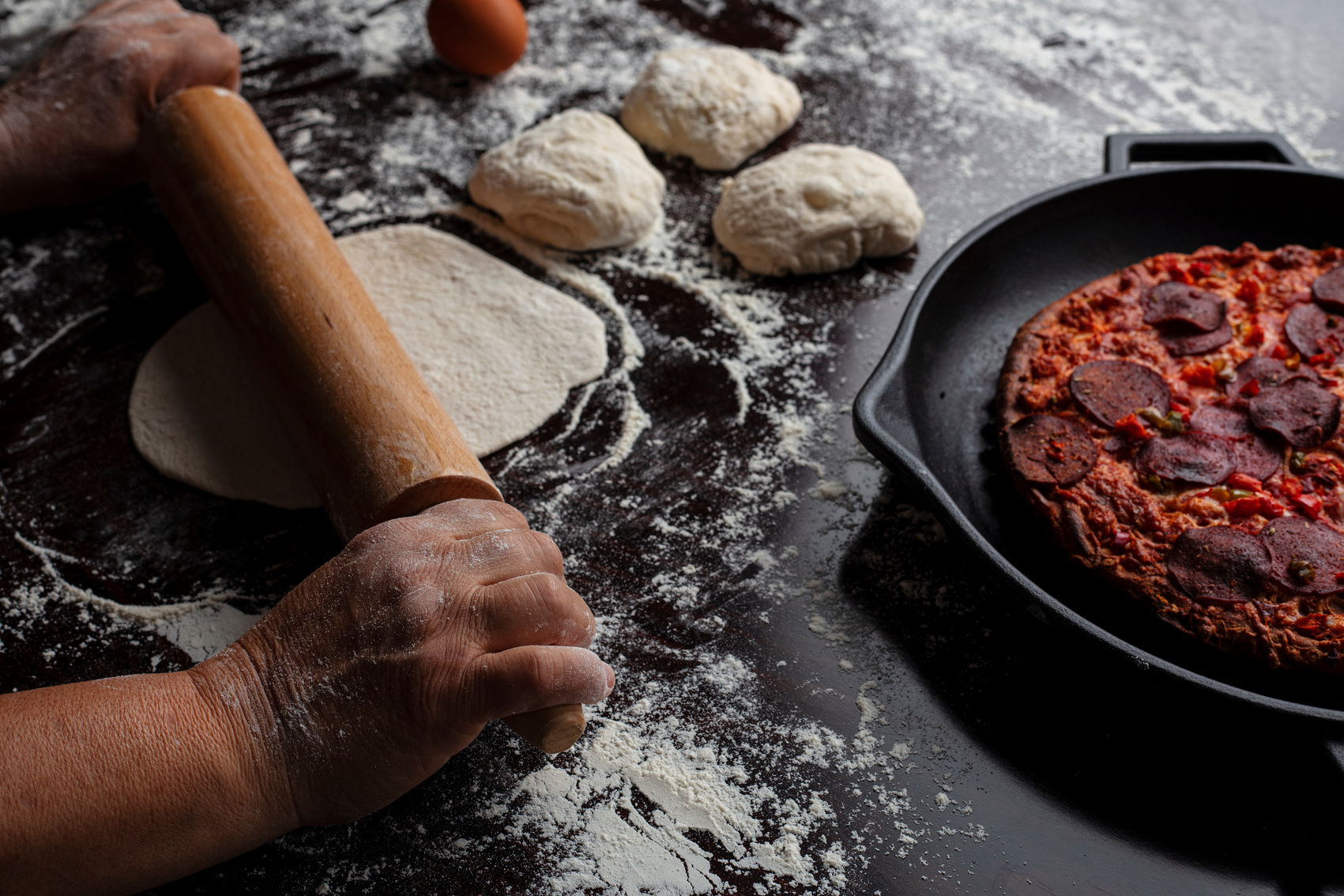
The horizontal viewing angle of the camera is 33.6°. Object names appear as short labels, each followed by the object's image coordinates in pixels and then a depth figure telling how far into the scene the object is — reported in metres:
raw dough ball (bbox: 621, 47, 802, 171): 0.99
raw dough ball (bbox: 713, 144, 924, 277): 0.94
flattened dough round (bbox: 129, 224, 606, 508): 0.88
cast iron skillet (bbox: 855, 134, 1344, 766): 0.81
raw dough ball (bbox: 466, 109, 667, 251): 0.94
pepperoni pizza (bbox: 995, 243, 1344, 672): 0.80
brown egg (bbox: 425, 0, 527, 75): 1.02
